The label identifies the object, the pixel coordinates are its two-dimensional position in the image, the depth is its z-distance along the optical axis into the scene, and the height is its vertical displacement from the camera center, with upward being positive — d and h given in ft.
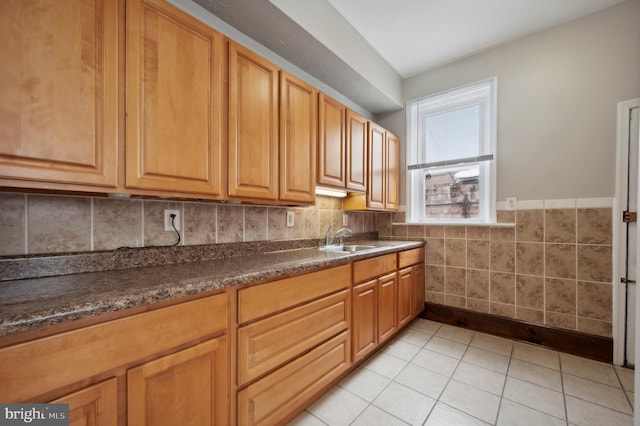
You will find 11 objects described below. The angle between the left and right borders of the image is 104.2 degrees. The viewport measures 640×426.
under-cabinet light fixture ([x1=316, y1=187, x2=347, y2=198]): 7.26 +0.56
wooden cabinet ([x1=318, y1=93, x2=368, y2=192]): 6.46 +1.82
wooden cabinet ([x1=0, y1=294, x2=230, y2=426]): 2.13 -1.62
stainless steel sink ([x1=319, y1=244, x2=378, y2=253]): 7.83 -1.19
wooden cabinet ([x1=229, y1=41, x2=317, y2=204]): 4.58 +1.63
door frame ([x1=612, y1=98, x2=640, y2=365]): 6.22 -0.59
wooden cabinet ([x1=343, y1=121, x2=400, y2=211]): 8.23 +1.30
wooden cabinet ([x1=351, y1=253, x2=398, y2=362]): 5.86 -2.41
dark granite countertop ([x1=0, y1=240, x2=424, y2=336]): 2.17 -0.93
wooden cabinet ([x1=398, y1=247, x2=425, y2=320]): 7.70 -2.46
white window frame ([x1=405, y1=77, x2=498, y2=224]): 8.07 +1.41
